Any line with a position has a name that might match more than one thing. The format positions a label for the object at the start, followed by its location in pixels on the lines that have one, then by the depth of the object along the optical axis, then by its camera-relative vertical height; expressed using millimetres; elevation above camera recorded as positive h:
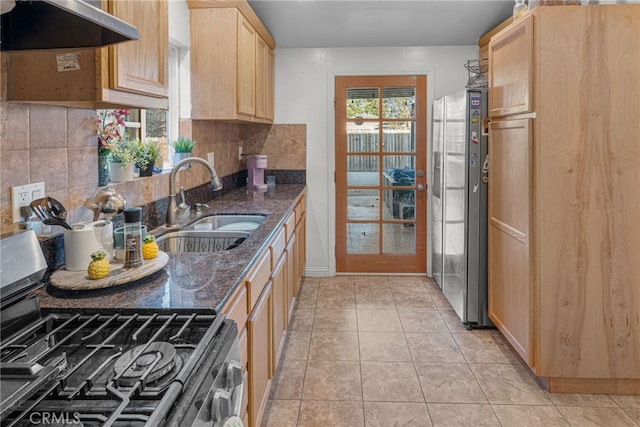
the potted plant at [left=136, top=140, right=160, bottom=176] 2199 +156
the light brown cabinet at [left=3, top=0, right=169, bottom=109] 1310 +334
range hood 1061 +410
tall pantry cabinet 2199 -30
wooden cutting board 1328 -272
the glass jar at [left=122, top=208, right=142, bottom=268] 1490 -189
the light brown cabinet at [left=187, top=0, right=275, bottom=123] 2946 +848
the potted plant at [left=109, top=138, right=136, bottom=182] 1995 +114
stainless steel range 768 -358
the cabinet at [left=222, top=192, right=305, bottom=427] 1665 -575
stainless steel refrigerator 3078 -121
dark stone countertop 1239 -305
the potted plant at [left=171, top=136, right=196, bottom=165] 2740 +241
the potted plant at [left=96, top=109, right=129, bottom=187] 1829 +205
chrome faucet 2293 -79
